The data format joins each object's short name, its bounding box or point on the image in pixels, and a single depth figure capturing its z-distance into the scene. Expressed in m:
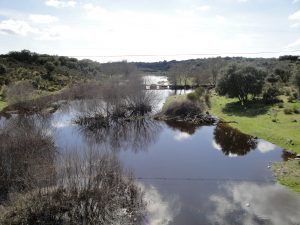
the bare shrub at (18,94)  47.38
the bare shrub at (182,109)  44.94
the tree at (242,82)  45.61
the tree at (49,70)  76.41
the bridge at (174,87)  77.93
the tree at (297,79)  41.80
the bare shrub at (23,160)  15.92
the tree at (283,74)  61.24
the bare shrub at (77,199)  15.59
